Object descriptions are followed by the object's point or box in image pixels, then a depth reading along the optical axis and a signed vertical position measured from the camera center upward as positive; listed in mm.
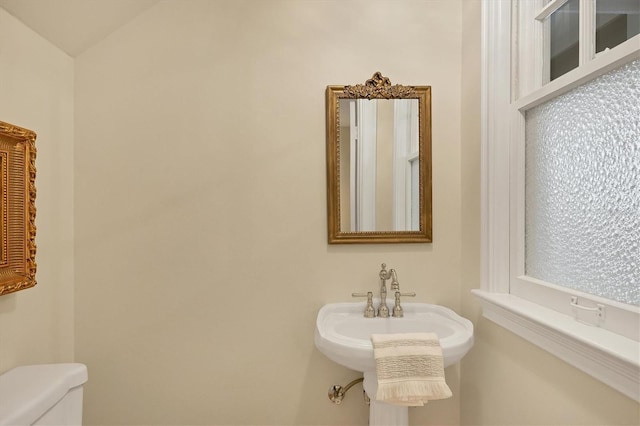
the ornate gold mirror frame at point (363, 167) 1668 +218
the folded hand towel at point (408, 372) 1230 -528
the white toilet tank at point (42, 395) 1050 -548
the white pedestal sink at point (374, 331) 1285 -465
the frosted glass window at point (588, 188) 940 +71
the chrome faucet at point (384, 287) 1618 -321
